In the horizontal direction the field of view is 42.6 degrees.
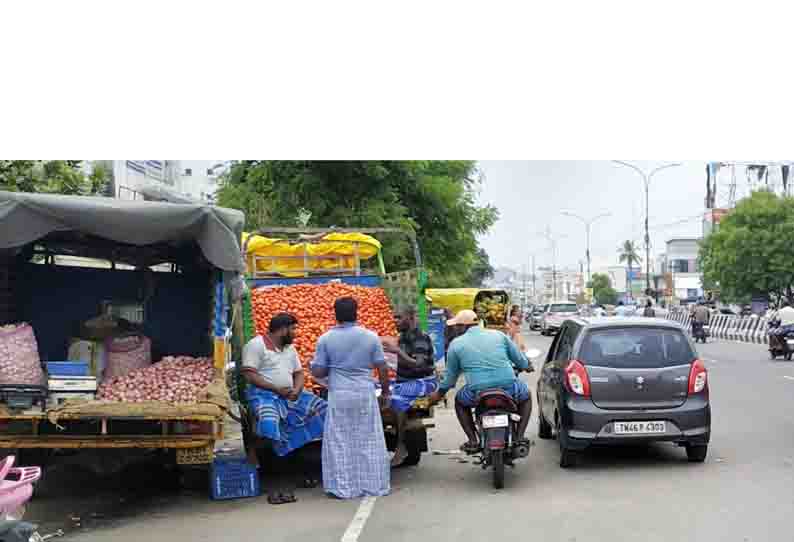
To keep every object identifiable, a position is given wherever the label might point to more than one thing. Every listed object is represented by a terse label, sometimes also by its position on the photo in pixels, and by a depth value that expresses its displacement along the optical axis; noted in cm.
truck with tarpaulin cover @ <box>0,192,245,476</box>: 811
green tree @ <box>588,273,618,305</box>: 14912
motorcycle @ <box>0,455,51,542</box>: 551
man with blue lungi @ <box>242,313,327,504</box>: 908
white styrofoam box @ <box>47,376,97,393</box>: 841
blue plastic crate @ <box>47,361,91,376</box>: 844
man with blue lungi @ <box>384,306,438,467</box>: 1004
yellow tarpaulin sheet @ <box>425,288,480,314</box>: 3003
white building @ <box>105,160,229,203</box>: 5462
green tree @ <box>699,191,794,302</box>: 5634
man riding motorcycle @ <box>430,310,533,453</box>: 925
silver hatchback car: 985
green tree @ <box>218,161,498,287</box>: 2639
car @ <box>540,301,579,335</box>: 4631
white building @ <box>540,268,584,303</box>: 18125
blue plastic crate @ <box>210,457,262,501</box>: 907
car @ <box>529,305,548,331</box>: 5757
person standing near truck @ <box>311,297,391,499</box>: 890
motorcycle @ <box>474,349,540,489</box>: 896
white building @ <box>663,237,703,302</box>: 13688
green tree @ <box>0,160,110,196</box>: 1457
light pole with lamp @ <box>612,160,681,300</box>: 6105
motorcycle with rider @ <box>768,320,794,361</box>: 2653
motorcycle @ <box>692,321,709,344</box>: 3869
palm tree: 15738
